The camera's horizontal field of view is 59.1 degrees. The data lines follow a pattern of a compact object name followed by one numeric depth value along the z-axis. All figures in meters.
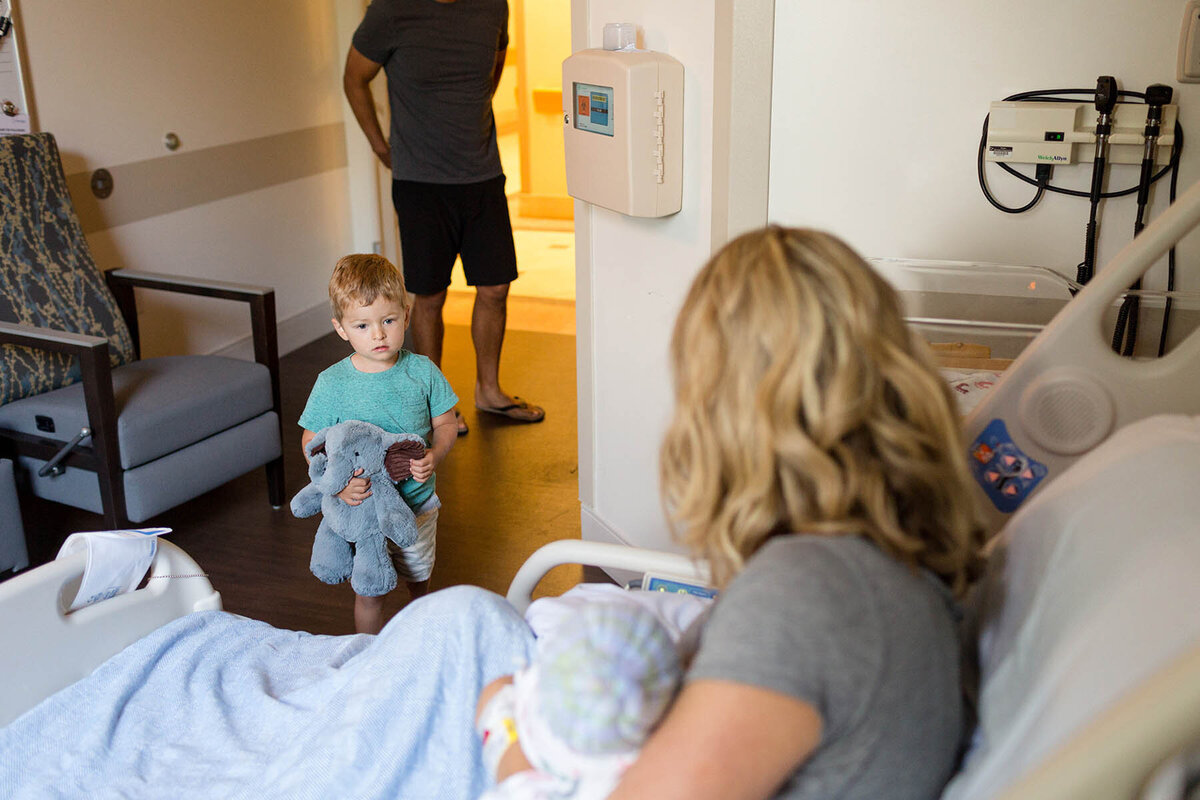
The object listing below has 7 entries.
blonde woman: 0.89
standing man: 3.84
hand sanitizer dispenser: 2.31
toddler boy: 2.15
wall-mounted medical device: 2.18
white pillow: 0.93
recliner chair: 2.87
